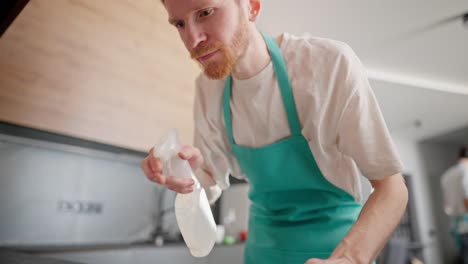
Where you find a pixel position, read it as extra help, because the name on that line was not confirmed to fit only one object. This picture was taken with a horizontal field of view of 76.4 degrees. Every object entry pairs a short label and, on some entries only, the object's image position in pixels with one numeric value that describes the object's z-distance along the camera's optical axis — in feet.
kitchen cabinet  3.39
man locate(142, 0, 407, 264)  1.56
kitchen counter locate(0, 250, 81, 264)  1.86
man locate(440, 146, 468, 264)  8.68
